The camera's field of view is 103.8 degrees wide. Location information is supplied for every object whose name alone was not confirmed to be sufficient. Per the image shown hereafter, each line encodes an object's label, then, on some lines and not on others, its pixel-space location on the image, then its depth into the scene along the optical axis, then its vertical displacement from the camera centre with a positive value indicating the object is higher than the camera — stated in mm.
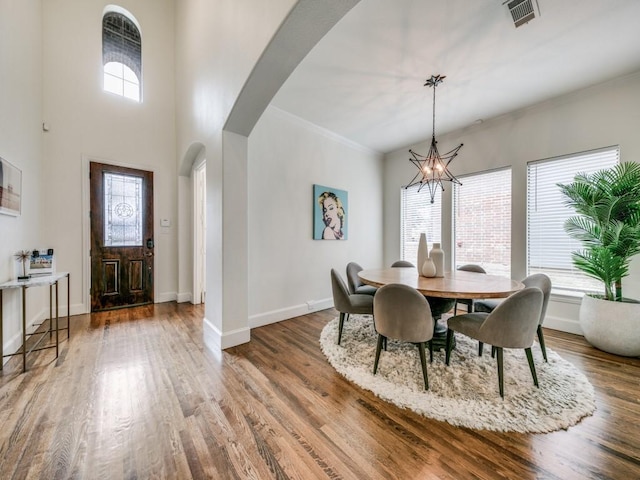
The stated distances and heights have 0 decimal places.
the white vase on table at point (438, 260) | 2735 -232
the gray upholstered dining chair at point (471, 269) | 3271 -396
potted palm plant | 2445 -80
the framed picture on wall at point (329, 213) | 4066 +436
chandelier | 2846 +1822
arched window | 4109 +3125
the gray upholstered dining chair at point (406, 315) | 1932 -601
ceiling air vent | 1918 +1802
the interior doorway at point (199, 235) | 4332 +63
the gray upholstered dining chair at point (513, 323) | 1791 -614
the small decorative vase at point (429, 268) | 2680 -313
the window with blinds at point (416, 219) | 4542 +377
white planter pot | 2410 -867
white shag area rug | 1637 -1149
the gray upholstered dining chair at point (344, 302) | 2633 -677
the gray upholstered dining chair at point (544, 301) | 2268 -571
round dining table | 1989 -415
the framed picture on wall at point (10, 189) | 2324 +495
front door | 3871 +32
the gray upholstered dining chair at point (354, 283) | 3260 -595
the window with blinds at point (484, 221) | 3748 +286
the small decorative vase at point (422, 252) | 2822 -148
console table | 2116 -407
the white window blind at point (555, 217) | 3107 +298
